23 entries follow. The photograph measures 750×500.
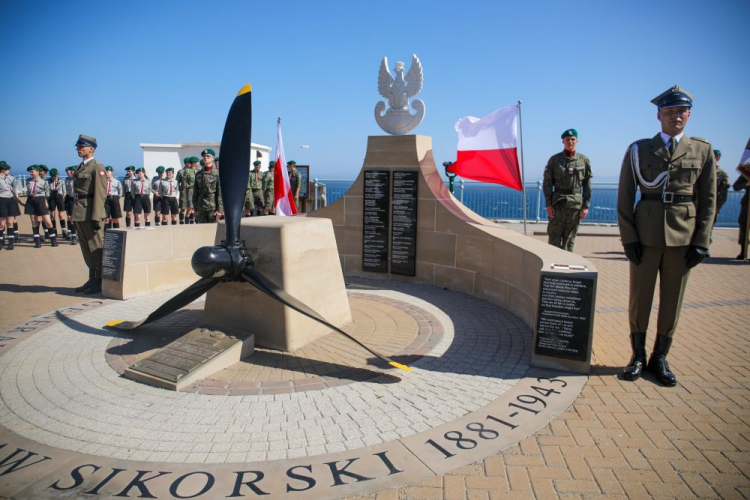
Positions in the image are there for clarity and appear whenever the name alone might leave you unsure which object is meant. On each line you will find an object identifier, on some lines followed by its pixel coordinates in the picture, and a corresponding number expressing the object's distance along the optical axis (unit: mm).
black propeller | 4277
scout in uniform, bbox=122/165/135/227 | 14414
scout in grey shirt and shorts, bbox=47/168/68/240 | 13398
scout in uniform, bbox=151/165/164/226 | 14668
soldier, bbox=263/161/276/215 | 13952
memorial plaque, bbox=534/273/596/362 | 4133
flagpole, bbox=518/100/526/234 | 7008
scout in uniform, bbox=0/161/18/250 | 11312
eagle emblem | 7764
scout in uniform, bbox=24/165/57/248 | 11453
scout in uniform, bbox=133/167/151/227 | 14371
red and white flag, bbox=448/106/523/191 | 7230
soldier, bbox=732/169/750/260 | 10133
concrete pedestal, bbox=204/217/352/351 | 4758
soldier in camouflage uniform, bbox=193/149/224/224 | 9383
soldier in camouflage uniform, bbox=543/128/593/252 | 6922
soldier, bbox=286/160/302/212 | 14188
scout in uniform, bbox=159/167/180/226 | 14617
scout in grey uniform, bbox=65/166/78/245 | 12431
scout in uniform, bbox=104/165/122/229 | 12498
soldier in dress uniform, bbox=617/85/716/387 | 4012
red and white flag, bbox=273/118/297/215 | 9070
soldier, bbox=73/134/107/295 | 7047
